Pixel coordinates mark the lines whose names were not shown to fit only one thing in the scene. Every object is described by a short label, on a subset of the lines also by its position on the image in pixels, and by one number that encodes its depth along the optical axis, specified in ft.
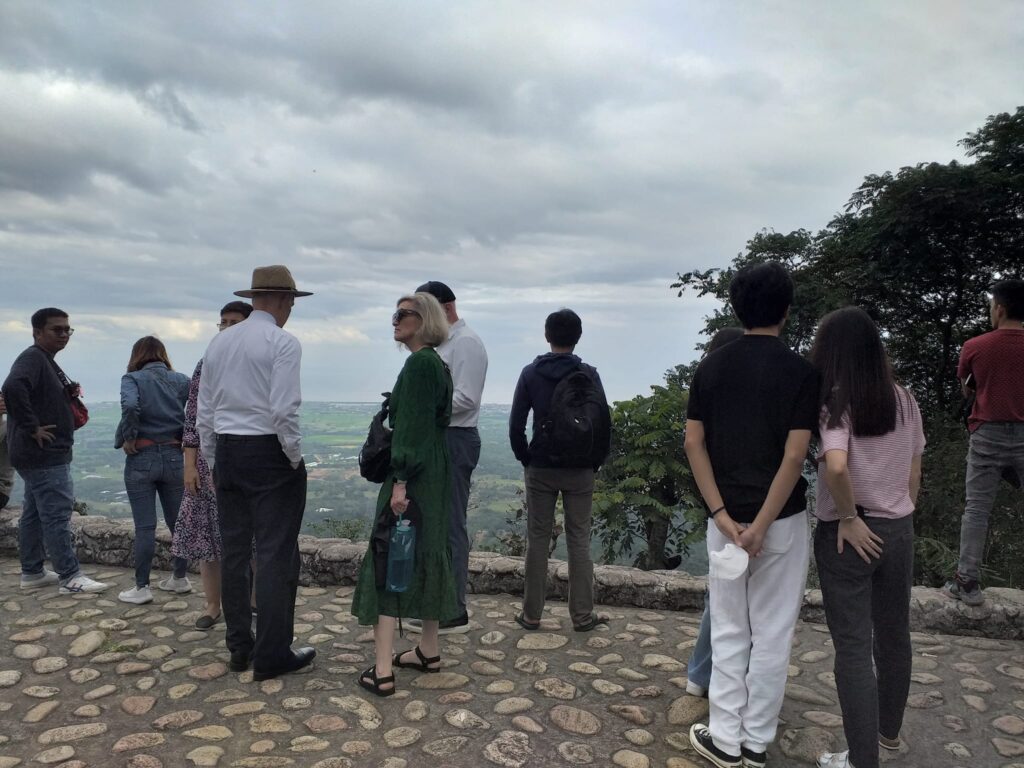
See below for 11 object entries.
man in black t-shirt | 9.29
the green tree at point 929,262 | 47.01
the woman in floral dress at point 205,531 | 15.60
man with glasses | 17.39
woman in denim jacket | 17.08
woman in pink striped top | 9.09
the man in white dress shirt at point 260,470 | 12.69
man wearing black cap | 14.05
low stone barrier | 15.65
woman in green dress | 11.80
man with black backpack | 14.30
